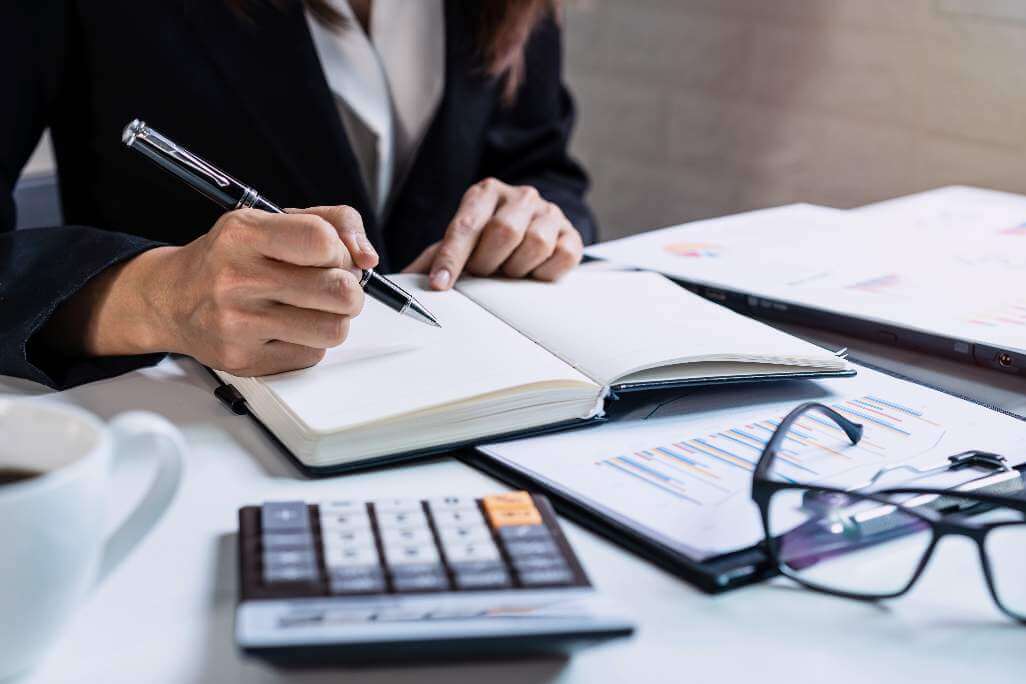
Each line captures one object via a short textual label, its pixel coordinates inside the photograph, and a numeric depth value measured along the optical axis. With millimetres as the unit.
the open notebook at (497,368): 641
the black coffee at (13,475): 445
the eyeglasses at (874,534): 516
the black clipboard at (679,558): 527
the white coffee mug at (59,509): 402
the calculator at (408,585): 440
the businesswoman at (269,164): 702
